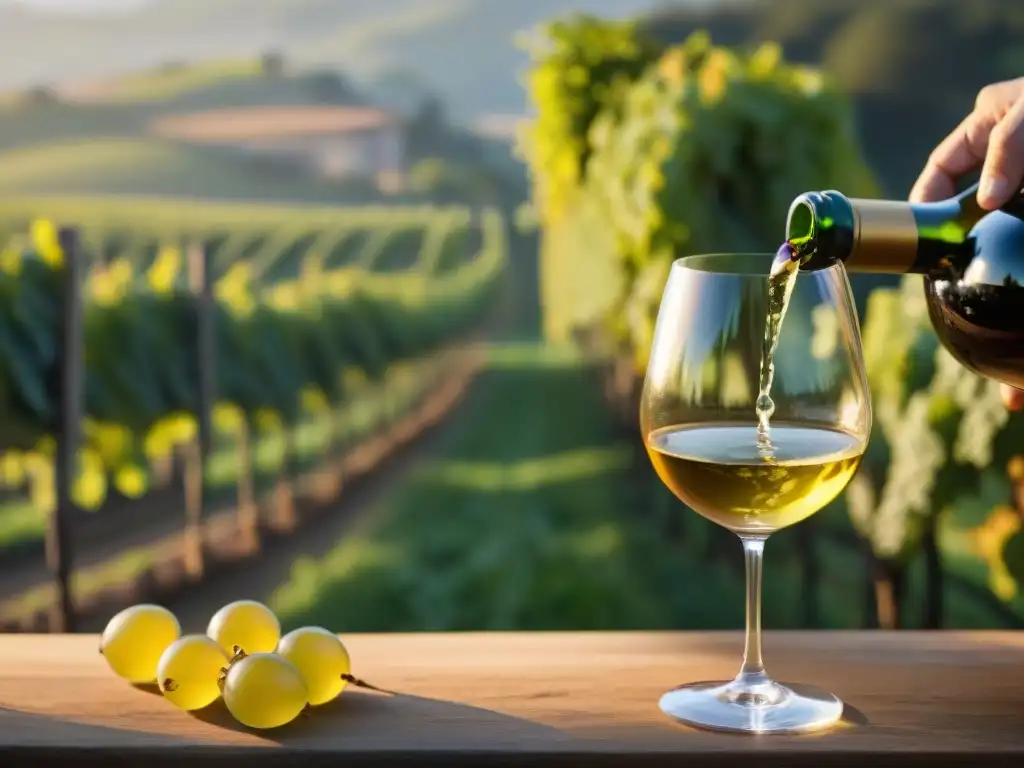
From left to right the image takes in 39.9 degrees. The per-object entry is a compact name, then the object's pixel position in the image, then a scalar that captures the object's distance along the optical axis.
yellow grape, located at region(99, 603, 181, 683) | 1.14
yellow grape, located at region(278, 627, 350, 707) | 1.08
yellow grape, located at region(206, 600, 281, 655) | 1.19
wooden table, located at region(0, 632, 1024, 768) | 0.99
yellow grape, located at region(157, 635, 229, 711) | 1.07
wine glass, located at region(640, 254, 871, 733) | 1.04
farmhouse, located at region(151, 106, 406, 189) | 46.81
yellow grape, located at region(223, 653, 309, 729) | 1.02
